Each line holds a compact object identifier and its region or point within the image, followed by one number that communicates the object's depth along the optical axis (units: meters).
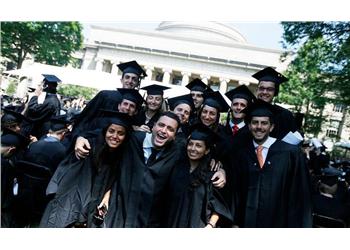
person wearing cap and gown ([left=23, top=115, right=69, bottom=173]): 4.10
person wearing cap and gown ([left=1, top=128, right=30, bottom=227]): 3.50
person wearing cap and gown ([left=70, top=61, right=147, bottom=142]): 4.71
